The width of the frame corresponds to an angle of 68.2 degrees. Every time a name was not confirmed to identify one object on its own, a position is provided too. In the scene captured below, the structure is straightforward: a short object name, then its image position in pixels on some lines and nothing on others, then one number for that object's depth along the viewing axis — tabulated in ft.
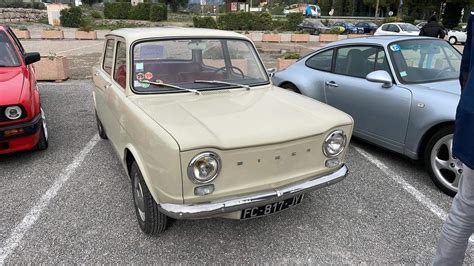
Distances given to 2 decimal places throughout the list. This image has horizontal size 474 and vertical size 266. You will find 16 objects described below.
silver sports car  11.44
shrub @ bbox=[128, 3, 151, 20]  138.10
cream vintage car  7.33
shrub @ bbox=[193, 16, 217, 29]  100.58
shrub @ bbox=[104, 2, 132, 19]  138.51
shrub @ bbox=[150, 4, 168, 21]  135.13
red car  12.04
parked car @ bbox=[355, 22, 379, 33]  117.39
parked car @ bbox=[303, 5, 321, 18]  203.97
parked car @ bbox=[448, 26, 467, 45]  79.03
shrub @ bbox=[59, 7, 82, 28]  103.80
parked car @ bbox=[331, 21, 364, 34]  115.24
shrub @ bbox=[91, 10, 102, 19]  135.69
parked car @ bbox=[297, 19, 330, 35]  104.63
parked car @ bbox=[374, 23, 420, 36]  74.59
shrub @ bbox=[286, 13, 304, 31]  113.39
